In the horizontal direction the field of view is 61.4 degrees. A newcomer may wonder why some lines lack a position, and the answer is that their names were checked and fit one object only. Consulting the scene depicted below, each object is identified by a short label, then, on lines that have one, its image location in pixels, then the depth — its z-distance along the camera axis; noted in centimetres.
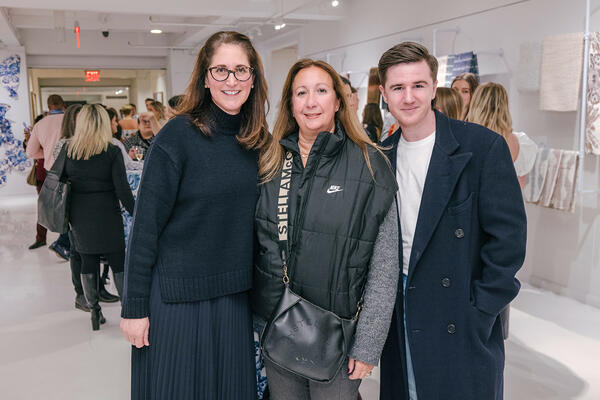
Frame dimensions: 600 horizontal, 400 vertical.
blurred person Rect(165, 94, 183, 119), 433
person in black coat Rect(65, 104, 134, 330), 352
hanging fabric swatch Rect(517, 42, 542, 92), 434
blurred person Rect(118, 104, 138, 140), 818
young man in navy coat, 157
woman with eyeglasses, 161
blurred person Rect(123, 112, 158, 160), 471
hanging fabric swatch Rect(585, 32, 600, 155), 381
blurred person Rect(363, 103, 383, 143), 482
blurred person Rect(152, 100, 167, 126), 511
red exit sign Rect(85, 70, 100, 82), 1284
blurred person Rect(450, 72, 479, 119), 454
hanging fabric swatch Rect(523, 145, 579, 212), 405
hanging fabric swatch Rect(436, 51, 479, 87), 493
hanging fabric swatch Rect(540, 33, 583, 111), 396
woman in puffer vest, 156
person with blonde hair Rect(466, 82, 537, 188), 342
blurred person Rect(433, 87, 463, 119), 338
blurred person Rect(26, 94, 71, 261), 553
